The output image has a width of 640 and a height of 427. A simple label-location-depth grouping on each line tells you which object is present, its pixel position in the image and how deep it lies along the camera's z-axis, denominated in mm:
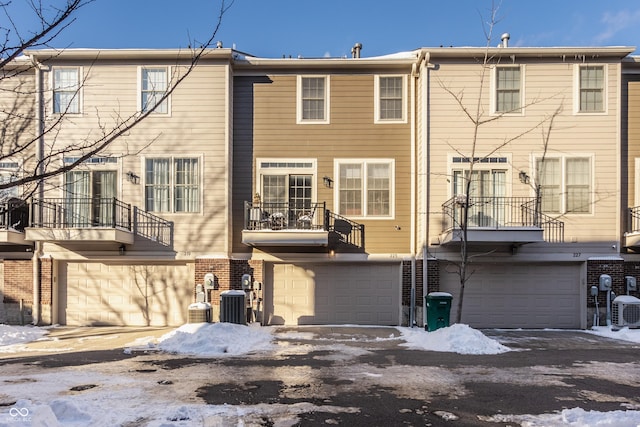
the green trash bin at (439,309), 12547
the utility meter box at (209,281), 13930
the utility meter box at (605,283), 13734
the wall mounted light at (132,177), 14273
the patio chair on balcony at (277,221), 14000
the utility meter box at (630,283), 13844
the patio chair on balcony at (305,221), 13875
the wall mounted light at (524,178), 14070
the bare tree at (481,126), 14070
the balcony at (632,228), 13766
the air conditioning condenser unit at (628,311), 13453
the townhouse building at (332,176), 14547
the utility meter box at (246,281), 14164
